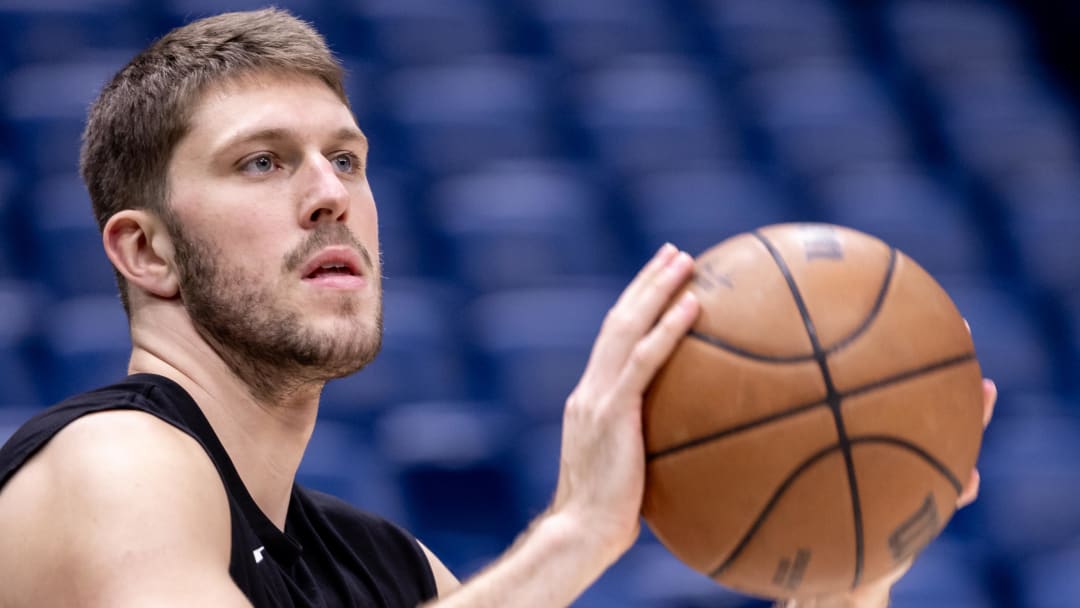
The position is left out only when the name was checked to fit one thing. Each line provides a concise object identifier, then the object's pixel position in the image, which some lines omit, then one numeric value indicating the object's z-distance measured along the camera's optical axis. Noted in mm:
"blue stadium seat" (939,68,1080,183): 9984
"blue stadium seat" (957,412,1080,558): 7687
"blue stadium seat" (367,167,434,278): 9102
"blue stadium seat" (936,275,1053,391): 8680
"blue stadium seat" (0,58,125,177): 9539
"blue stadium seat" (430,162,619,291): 9055
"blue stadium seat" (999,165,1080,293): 9328
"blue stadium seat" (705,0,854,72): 10766
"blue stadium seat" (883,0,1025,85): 10641
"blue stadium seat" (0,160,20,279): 9047
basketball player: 3133
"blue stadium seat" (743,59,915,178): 10039
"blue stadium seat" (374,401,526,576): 7832
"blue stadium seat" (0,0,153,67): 10156
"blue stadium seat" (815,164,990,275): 9320
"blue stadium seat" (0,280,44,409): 8187
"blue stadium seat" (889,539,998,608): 7266
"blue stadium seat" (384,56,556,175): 9844
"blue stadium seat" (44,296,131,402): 8250
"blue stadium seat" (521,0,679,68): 10781
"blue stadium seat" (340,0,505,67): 10500
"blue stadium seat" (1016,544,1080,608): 7211
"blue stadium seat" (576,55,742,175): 10008
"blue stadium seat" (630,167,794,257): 9336
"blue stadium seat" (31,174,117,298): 8875
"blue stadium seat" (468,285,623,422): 8297
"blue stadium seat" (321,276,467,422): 8344
